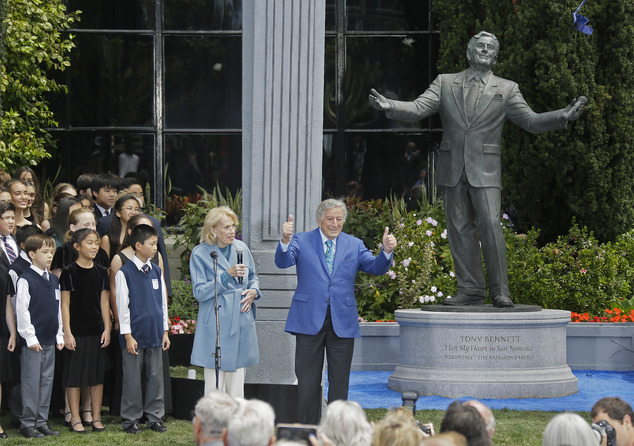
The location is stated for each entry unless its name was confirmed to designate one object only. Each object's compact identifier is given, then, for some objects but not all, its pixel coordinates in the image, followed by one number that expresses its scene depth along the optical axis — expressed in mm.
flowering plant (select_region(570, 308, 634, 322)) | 21344
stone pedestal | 17293
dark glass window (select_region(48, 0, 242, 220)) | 28588
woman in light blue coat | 13435
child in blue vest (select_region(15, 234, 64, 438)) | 13771
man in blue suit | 13342
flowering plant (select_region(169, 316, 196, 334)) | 20743
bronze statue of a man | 17808
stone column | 15289
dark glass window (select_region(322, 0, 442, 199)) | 28774
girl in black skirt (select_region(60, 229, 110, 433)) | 14294
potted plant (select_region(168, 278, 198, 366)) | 20042
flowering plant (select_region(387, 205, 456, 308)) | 21745
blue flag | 19913
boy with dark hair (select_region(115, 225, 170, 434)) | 14201
